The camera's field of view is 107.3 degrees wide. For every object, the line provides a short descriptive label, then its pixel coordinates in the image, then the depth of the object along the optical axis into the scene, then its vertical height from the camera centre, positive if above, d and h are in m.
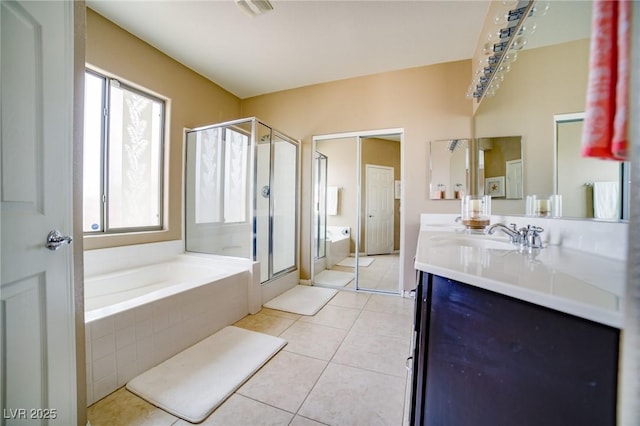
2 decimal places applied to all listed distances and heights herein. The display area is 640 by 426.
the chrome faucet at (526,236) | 1.09 -0.13
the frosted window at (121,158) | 2.13 +0.52
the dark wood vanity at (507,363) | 0.41 -0.33
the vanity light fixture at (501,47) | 1.34 +1.08
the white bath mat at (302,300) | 2.49 -1.05
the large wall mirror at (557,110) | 0.85 +0.48
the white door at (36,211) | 0.72 +0.00
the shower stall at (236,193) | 2.76 +0.21
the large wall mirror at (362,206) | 3.94 +0.07
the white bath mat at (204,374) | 1.25 -1.03
